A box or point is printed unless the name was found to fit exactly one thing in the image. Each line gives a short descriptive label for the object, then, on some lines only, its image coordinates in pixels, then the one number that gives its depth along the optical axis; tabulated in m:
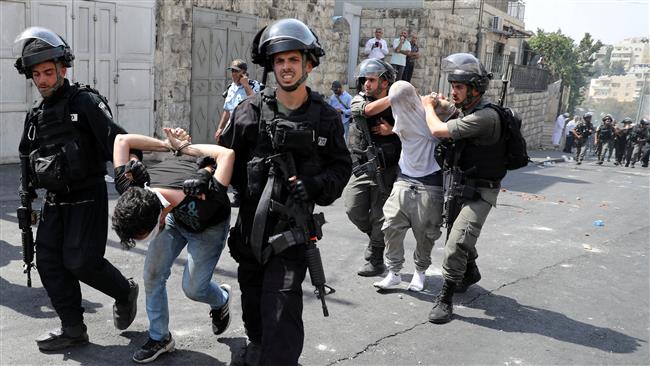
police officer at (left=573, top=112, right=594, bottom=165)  21.23
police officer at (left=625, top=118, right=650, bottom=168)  22.06
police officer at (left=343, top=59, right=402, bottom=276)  5.26
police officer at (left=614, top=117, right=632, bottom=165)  22.23
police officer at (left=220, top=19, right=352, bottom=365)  3.03
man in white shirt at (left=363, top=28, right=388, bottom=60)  15.79
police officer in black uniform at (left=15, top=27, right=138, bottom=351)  3.53
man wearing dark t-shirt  3.00
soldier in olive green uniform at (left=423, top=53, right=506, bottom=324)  4.45
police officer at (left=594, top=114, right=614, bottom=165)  22.73
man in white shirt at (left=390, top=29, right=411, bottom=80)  16.05
